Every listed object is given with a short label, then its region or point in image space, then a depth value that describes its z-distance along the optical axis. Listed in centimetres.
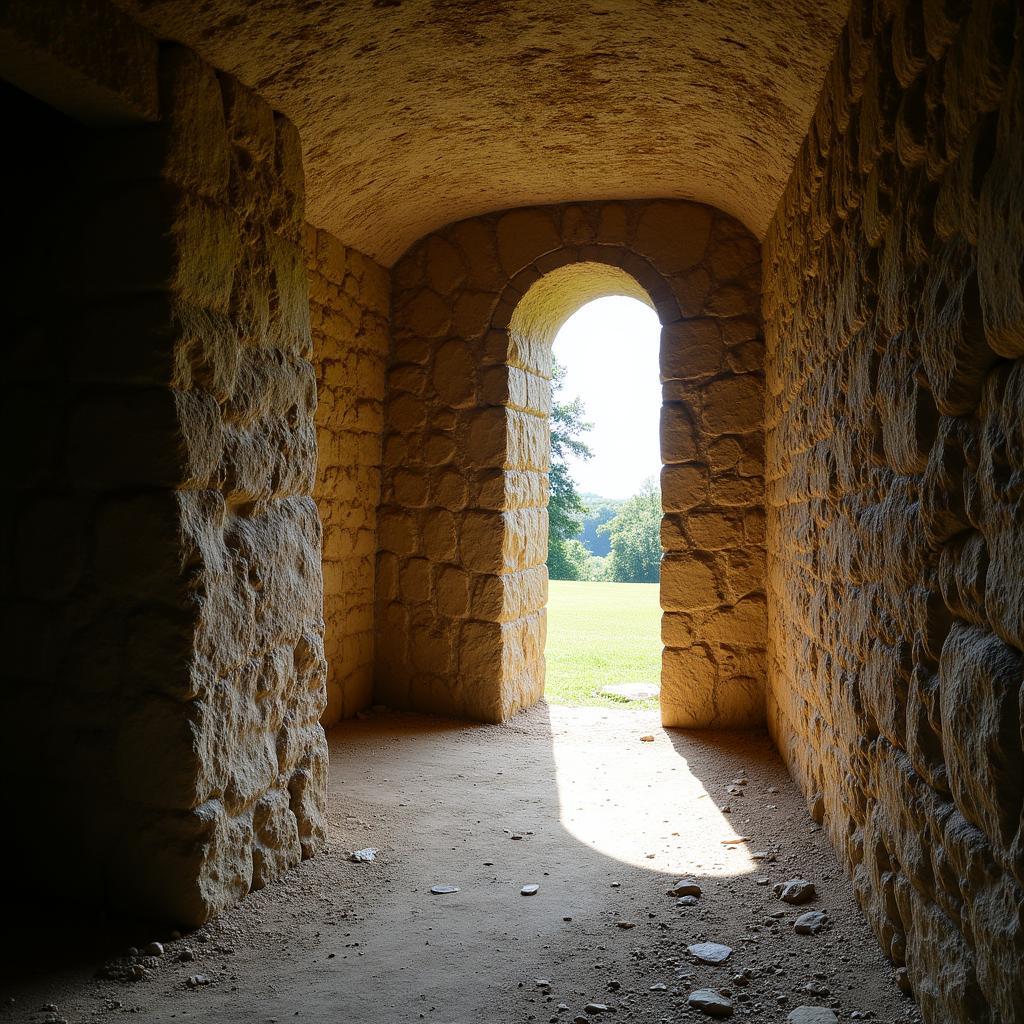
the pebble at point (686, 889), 241
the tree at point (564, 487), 1465
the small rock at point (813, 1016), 174
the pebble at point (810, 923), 214
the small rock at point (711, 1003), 179
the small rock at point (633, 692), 512
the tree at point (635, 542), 2339
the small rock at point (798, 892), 231
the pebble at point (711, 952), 203
